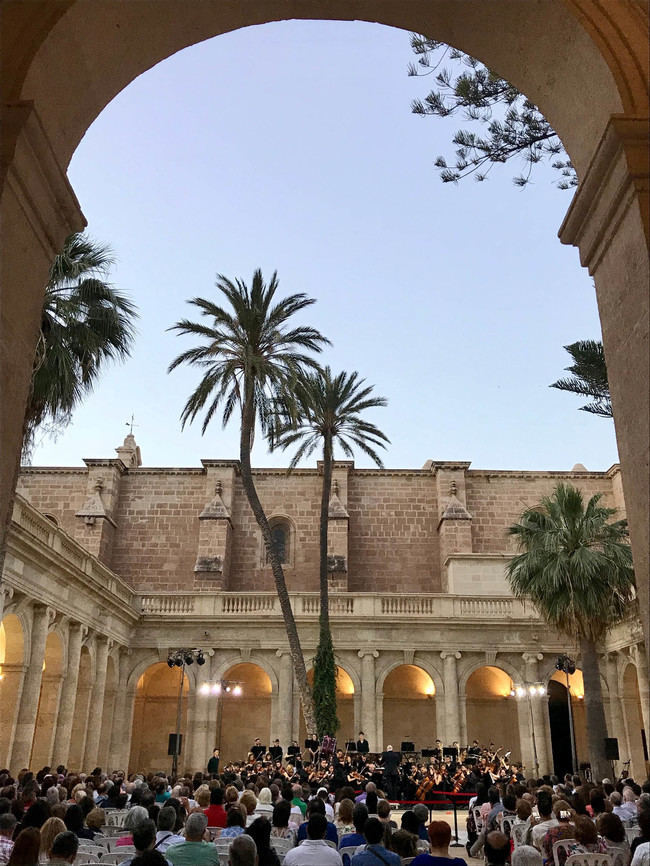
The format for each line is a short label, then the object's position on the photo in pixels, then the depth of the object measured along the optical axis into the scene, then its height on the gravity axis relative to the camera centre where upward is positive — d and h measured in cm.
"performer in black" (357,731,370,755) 1933 -13
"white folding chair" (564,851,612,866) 577 -83
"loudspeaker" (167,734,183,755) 1912 -18
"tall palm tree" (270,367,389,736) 2231 +949
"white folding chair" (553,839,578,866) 646 -83
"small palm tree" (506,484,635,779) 1755 +369
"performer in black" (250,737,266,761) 1971 -28
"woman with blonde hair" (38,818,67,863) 527 -62
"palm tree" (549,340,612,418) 1322 +626
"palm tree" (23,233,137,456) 1266 +683
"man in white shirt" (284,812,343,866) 485 -69
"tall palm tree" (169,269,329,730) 2123 +1016
